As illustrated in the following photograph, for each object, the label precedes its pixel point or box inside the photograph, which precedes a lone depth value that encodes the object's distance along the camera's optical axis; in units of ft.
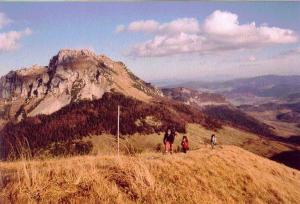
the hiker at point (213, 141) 118.93
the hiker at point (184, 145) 94.19
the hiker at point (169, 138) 88.40
